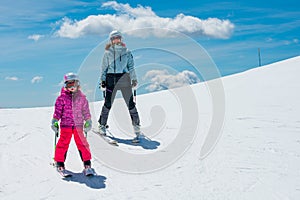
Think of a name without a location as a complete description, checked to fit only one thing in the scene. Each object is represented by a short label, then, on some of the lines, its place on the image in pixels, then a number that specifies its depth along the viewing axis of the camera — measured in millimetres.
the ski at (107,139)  6971
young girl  5321
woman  7156
